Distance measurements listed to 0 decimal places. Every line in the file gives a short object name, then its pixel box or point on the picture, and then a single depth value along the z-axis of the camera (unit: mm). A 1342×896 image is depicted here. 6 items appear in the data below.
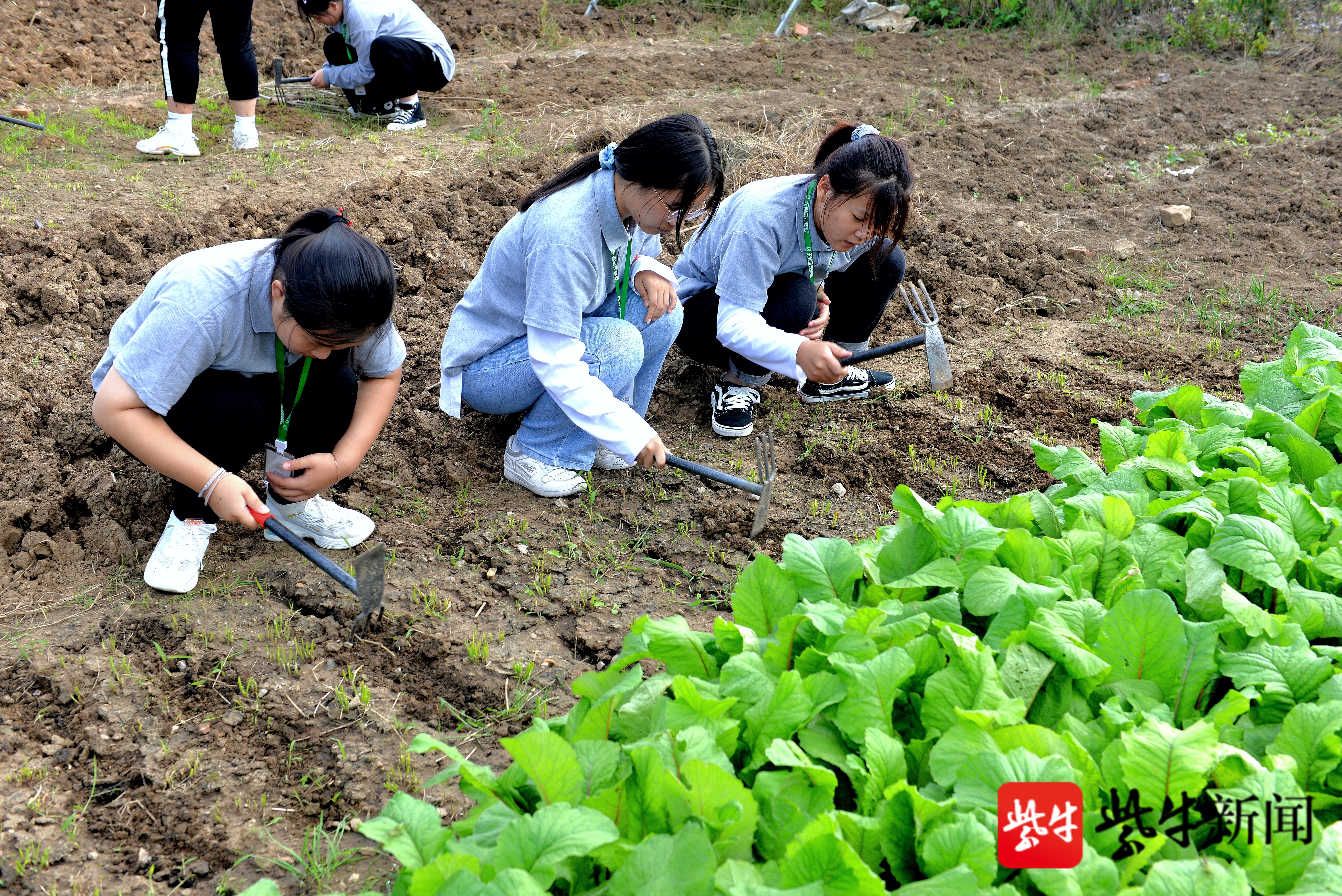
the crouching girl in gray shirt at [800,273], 2900
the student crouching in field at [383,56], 5844
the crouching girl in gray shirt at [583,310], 2547
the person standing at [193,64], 4816
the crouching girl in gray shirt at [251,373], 2127
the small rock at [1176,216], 5090
